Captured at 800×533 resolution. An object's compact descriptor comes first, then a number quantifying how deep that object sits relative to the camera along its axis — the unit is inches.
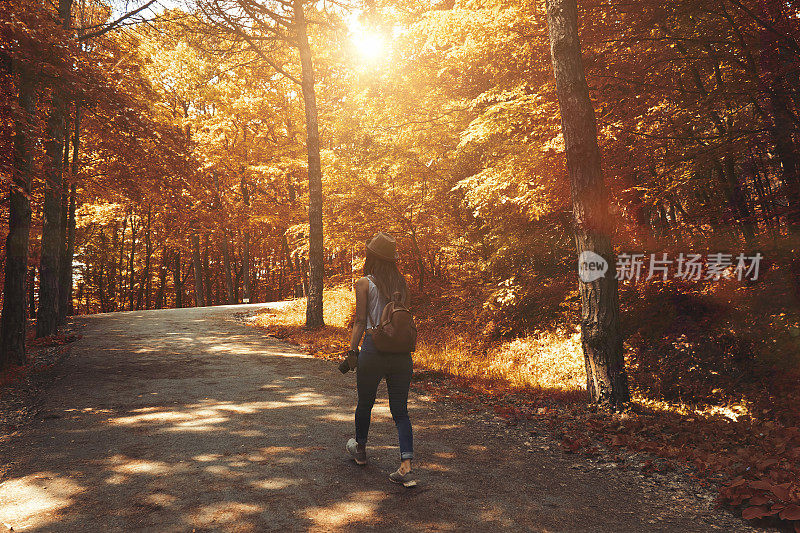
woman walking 168.9
